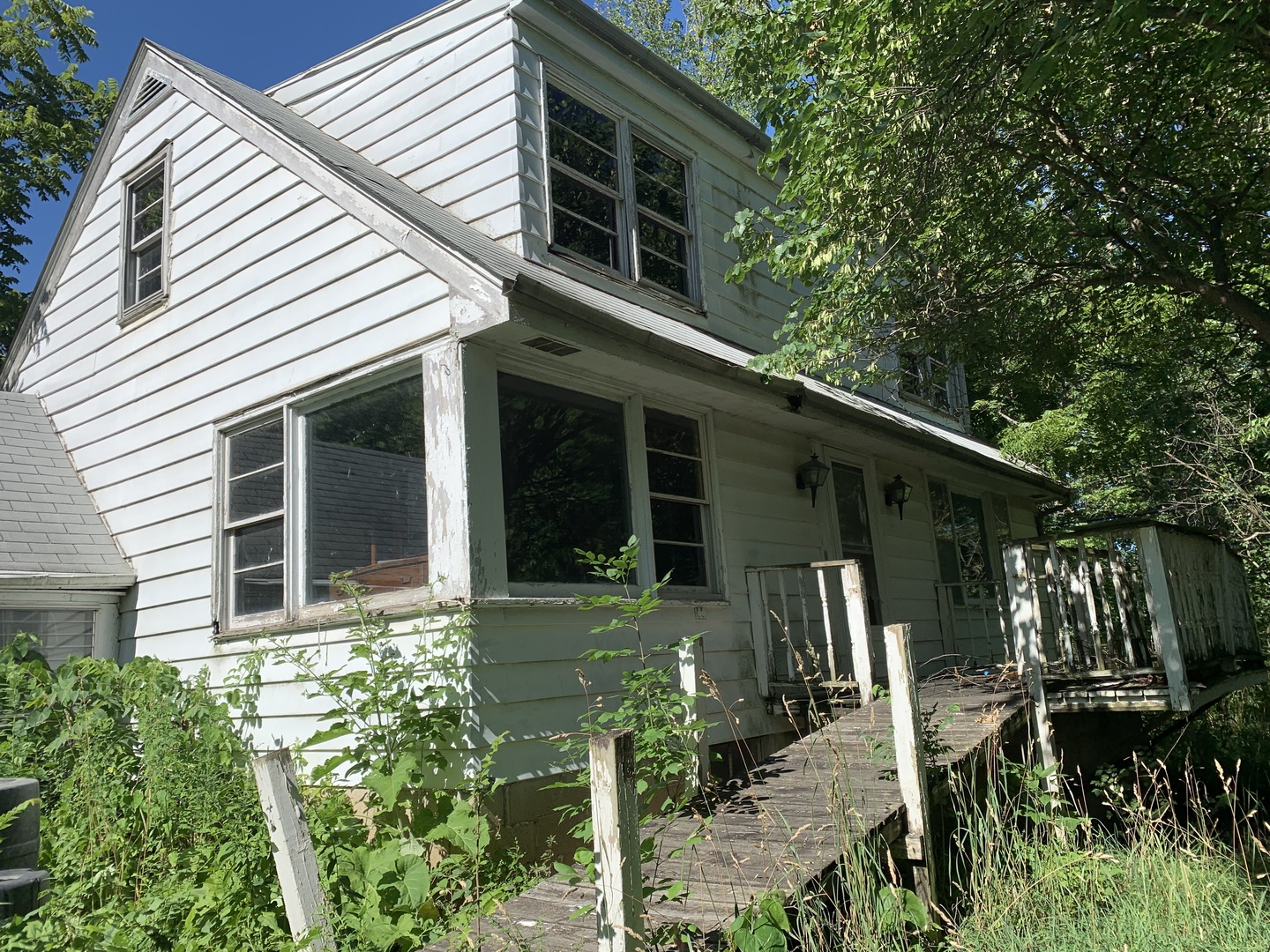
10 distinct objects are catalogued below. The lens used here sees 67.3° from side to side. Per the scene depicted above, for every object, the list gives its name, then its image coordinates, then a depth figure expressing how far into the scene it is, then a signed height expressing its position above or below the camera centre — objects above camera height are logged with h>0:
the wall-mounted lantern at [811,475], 8.99 +1.55
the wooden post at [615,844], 2.82 -0.55
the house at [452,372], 5.92 +2.06
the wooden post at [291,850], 3.91 -0.69
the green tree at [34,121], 18.64 +11.44
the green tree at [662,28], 25.95 +17.40
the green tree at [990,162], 6.37 +3.58
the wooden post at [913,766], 4.64 -0.64
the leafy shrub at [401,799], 4.31 -0.70
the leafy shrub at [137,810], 4.63 -0.71
